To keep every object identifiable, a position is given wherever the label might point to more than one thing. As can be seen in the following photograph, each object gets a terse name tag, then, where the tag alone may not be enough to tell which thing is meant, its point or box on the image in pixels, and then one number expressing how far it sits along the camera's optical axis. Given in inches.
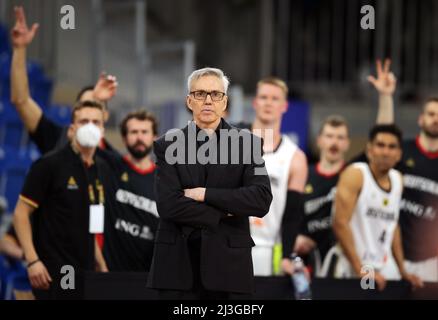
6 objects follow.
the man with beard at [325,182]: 610.2
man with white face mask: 479.8
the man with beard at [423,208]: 595.8
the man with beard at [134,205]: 517.0
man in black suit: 335.3
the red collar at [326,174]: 640.4
